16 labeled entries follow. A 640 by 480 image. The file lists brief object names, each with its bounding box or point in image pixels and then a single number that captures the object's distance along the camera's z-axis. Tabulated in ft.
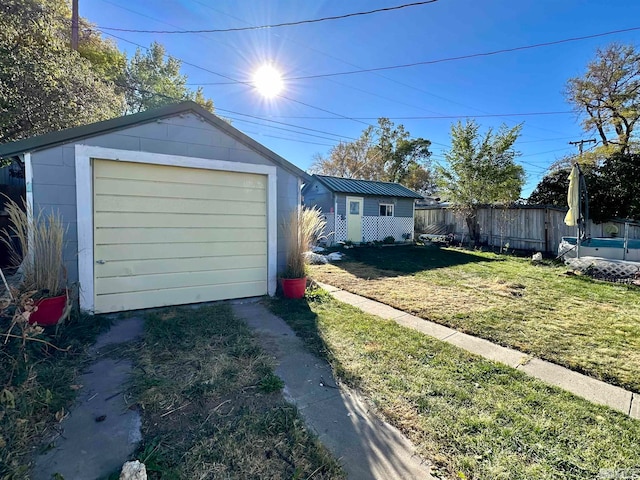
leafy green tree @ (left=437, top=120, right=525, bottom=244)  40.45
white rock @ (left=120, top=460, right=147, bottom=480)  4.58
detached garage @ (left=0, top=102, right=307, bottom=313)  11.69
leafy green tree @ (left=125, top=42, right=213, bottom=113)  47.21
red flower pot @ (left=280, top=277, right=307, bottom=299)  15.75
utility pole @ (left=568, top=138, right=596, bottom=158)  47.96
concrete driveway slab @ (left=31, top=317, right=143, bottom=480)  5.14
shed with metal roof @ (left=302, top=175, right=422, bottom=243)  42.16
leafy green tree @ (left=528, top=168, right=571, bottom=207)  37.27
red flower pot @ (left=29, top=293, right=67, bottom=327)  10.20
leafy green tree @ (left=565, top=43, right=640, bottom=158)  41.29
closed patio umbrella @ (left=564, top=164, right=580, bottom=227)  24.12
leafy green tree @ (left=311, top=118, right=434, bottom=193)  84.23
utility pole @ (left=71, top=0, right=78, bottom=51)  26.71
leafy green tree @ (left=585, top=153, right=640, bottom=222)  30.83
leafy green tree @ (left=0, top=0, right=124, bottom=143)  18.69
